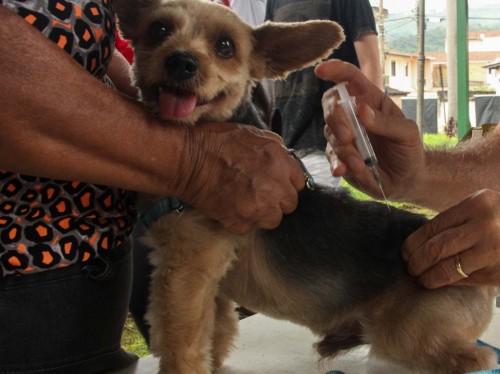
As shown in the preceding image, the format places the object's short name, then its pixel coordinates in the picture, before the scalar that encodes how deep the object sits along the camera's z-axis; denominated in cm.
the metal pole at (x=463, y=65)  539
